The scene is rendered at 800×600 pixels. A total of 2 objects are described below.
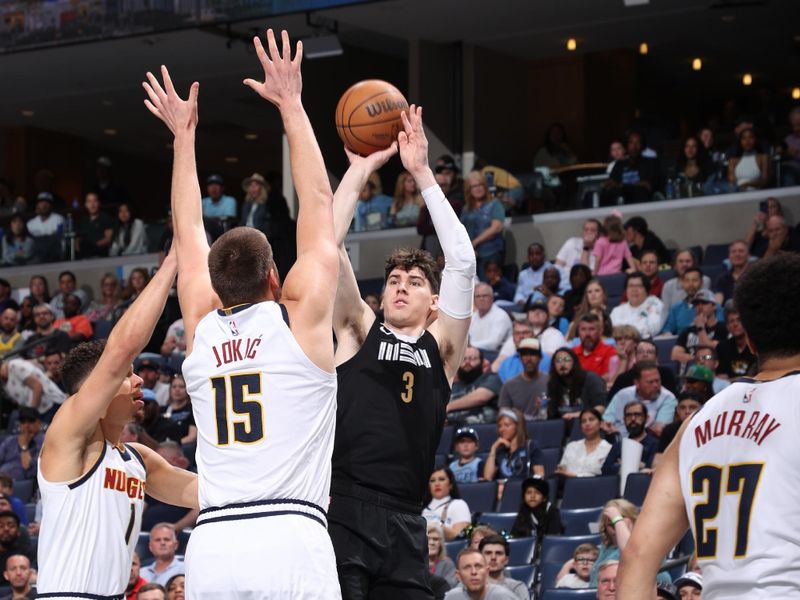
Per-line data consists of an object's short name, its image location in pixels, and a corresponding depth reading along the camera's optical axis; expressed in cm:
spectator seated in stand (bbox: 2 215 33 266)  2084
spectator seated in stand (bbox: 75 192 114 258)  2047
